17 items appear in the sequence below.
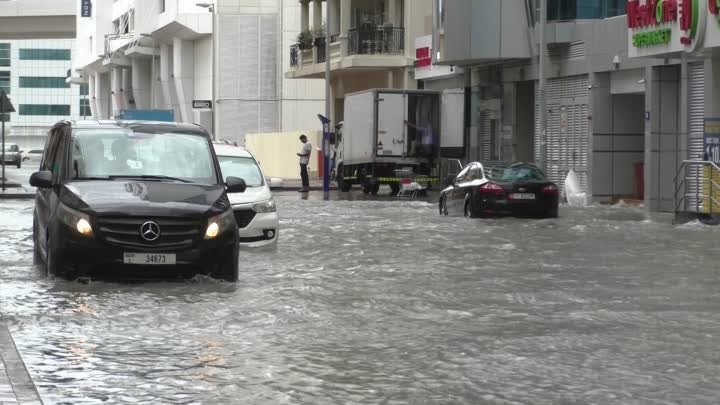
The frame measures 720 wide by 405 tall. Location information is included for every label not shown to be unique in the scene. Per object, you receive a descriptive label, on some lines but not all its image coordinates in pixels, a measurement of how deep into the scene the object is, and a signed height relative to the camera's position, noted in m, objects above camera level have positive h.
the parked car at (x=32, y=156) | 119.11 -2.81
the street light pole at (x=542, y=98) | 38.22 +0.75
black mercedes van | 14.29 -0.80
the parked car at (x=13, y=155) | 84.95 -1.78
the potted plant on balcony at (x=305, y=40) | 61.95 +3.61
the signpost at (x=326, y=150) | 42.81 -0.73
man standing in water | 46.56 -1.13
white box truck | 44.59 -0.23
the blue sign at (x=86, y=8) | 121.44 +9.62
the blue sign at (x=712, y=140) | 29.90 -0.26
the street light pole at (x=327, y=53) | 55.28 +2.75
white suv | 19.83 -1.21
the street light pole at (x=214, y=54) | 76.19 +3.68
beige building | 54.78 +3.20
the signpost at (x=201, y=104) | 64.31 +0.93
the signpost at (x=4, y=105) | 41.38 +0.54
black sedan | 29.27 -1.29
